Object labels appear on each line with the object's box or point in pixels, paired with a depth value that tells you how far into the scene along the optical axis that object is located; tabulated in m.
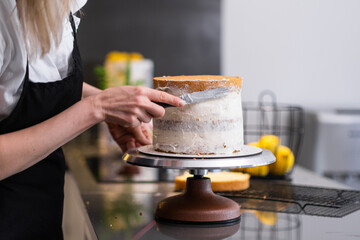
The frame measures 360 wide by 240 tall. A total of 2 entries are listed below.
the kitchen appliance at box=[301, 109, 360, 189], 3.32
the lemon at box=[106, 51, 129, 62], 3.03
